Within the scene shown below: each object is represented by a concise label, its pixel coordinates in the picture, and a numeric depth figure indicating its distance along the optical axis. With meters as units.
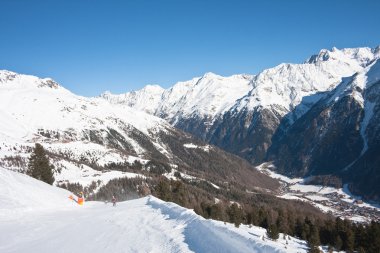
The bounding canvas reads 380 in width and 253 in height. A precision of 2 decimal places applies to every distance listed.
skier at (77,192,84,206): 56.26
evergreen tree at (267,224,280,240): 53.82
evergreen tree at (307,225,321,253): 70.50
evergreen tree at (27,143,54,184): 97.00
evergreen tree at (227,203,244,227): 82.55
